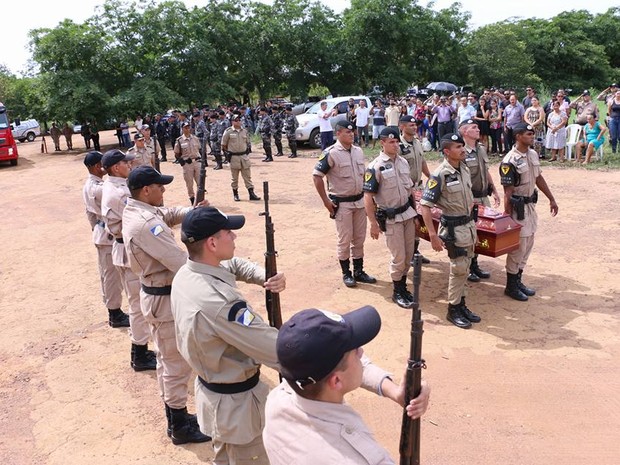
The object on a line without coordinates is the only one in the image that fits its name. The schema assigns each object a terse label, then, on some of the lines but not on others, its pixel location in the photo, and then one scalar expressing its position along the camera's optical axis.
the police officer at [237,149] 11.62
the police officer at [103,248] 5.99
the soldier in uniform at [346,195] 6.50
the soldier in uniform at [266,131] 16.95
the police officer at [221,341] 2.58
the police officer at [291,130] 17.27
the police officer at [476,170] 6.26
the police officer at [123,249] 5.01
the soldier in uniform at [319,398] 1.65
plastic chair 13.48
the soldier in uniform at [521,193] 6.01
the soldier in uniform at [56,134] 24.79
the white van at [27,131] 31.86
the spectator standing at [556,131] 13.28
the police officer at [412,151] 6.93
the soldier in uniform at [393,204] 6.04
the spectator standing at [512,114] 14.16
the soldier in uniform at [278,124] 17.64
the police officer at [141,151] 10.64
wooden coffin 5.74
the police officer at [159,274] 3.88
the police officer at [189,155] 11.45
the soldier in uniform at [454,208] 5.42
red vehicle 20.16
